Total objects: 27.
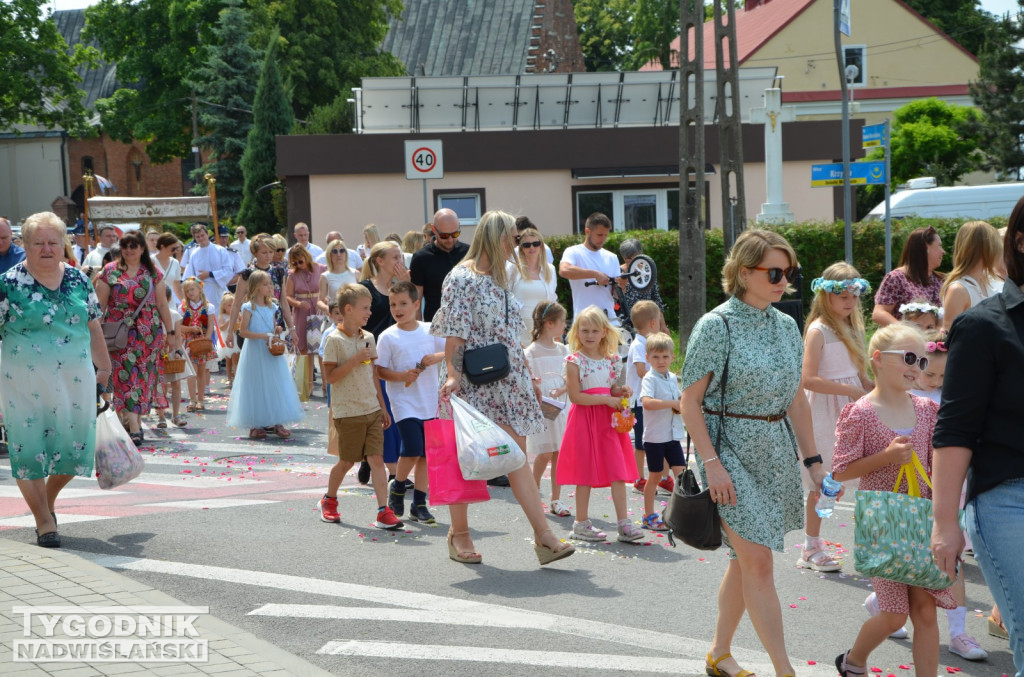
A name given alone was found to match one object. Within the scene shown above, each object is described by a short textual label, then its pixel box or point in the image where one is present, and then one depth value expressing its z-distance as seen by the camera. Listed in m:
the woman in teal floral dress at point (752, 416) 4.85
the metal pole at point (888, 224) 15.86
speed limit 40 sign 16.31
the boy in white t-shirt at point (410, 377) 8.20
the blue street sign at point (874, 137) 16.61
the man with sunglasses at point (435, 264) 9.34
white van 28.05
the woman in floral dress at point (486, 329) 7.14
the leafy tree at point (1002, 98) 50.03
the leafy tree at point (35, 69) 52.88
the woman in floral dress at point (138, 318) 11.37
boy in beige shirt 8.20
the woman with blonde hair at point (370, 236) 16.26
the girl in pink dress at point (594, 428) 7.73
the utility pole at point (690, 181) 16.66
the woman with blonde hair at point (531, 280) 10.79
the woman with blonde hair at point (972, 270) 7.39
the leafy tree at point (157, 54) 57.16
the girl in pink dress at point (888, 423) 5.20
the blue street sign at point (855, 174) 17.33
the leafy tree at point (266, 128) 44.66
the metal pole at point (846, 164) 16.39
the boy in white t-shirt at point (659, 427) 8.19
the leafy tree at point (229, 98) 49.56
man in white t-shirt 11.63
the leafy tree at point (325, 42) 50.81
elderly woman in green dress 7.54
